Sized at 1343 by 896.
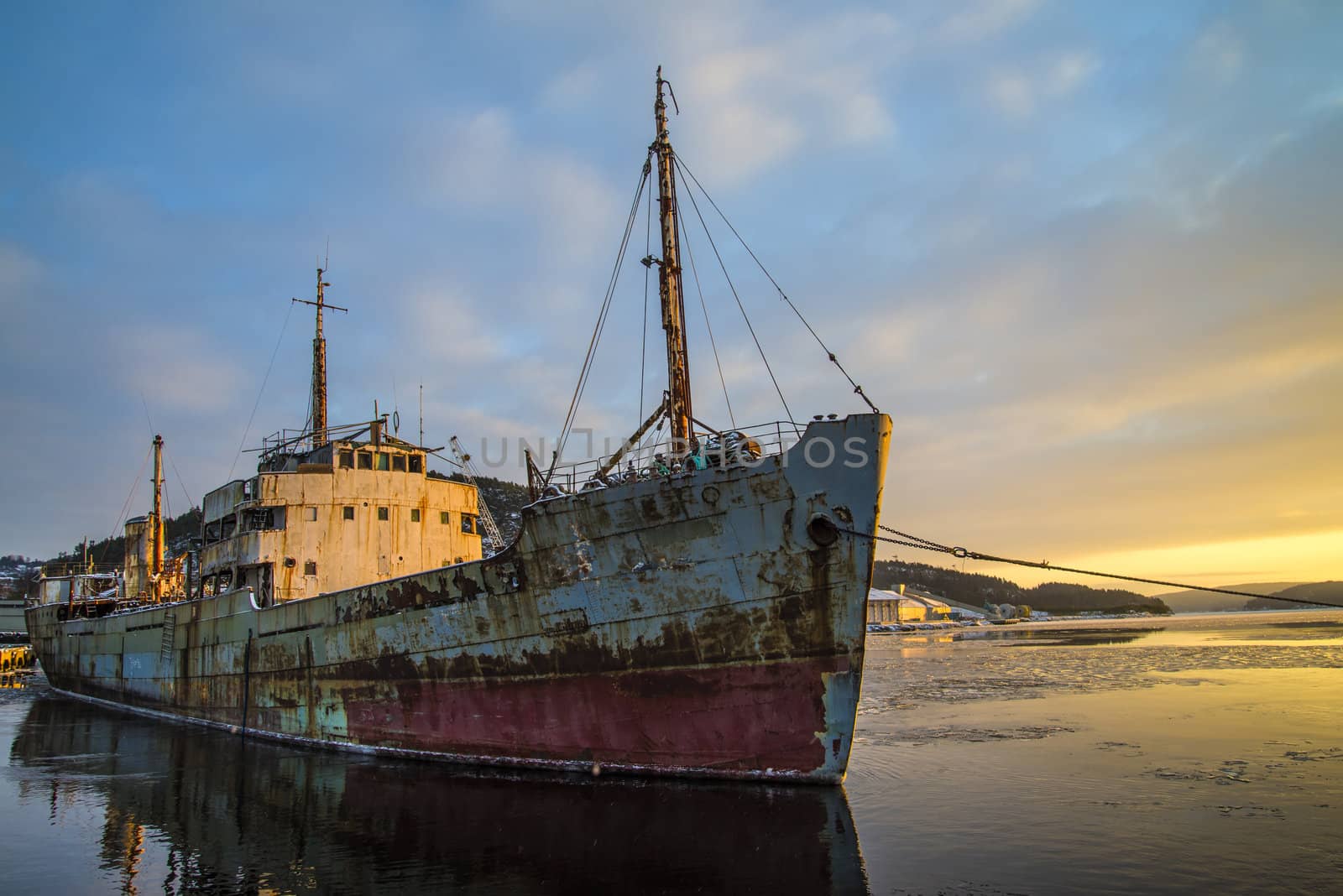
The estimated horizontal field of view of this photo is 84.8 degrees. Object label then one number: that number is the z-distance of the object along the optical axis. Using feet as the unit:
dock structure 166.09
